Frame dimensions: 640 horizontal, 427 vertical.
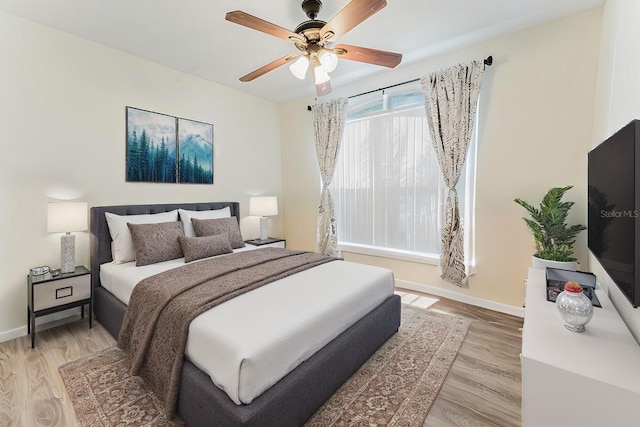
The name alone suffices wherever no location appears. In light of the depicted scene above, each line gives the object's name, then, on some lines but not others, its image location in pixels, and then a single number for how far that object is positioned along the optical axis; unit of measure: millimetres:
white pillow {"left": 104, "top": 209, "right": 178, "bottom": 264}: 2686
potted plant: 2289
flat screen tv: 1047
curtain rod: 2801
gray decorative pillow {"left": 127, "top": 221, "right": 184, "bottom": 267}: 2596
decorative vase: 1270
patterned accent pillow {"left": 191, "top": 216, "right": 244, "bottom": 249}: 3129
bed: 1221
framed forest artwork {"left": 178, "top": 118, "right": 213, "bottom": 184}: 3502
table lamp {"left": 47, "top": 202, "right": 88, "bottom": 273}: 2389
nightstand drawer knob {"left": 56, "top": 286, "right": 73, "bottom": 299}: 2363
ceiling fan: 1658
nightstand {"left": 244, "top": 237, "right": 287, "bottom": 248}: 3859
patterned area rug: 1544
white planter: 2246
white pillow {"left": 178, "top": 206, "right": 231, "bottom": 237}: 3176
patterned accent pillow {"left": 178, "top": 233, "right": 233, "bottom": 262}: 2744
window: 3328
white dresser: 943
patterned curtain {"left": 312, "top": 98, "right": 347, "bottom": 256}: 4039
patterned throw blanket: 1520
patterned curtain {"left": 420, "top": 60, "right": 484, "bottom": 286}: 2893
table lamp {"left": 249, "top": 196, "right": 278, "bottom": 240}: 4070
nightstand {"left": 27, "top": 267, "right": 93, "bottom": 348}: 2254
